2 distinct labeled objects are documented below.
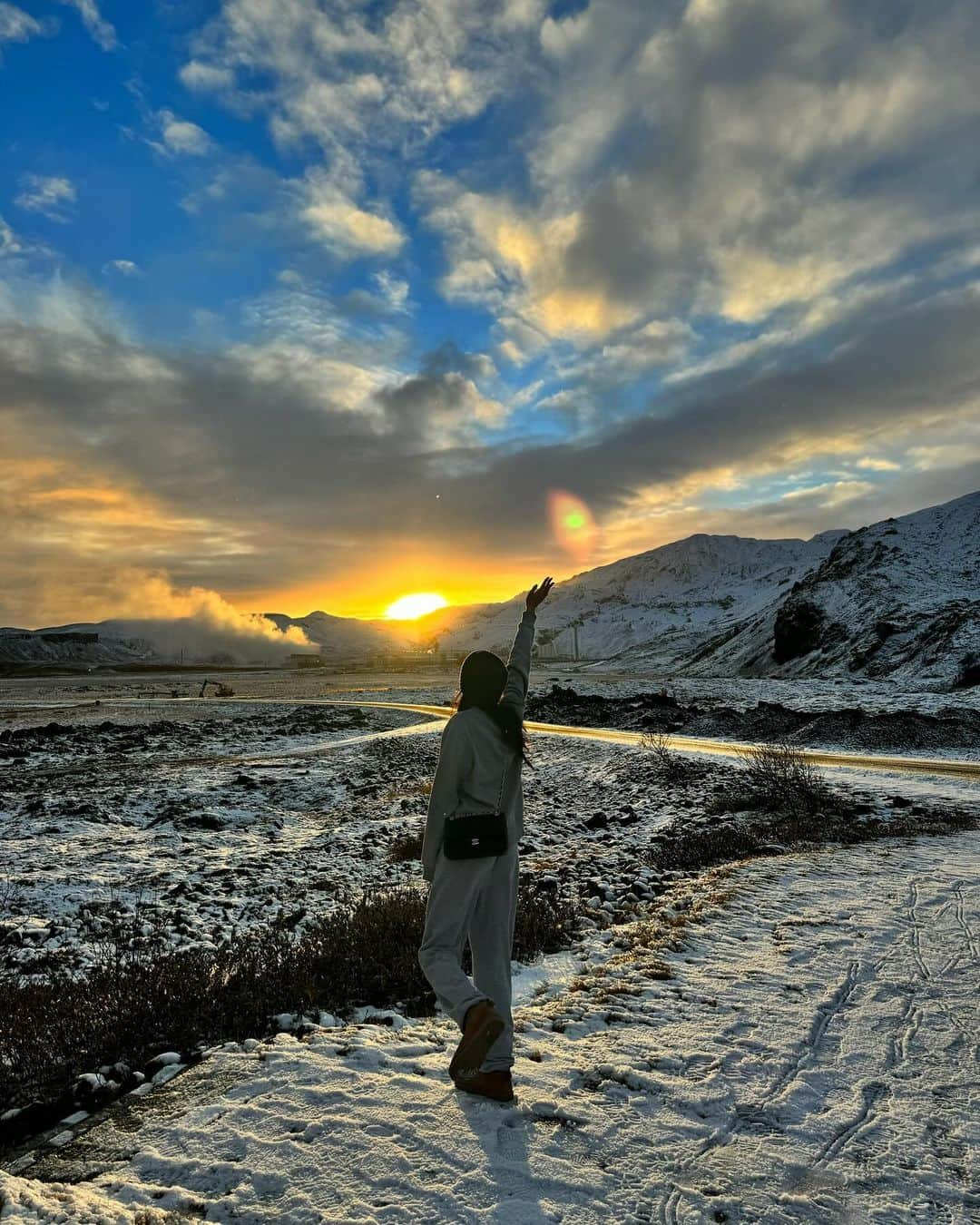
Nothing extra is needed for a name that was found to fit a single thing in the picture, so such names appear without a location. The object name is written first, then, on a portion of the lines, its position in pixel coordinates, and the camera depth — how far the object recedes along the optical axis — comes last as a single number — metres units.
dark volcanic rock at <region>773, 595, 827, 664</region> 69.31
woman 4.63
